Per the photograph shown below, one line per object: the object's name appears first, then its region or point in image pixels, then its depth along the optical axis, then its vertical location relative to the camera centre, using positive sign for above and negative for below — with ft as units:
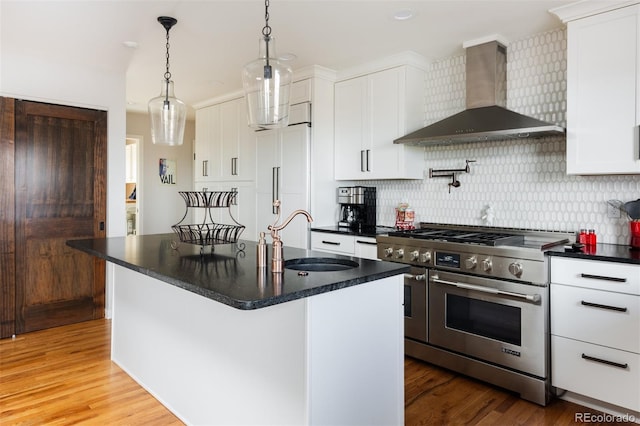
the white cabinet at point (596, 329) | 7.52 -2.13
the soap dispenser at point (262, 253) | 6.15 -0.60
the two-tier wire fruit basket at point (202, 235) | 7.96 -0.46
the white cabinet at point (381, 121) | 12.37 +2.69
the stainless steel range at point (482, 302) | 8.44 -1.93
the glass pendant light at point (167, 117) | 9.26 +2.02
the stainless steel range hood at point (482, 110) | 9.98 +2.49
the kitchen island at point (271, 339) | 5.30 -1.84
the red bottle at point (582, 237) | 9.30 -0.54
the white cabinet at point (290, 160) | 13.79 +1.77
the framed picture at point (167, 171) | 23.47 +2.13
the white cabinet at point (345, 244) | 11.72 -0.94
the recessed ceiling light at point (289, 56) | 12.23 +4.40
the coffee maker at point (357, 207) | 14.01 +0.14
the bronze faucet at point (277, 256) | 5.90 -0.61
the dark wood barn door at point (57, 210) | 12.58 +0.00
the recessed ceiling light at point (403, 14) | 9.41 +4.34
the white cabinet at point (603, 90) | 8.30 +2.42
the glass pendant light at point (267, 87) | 6.48 +1.87
